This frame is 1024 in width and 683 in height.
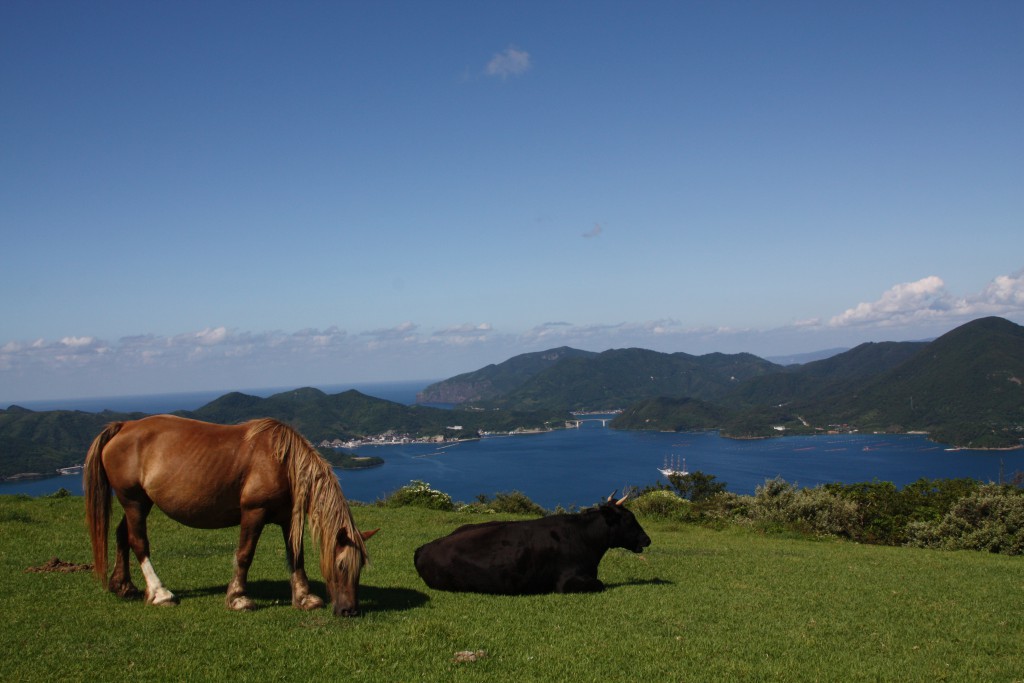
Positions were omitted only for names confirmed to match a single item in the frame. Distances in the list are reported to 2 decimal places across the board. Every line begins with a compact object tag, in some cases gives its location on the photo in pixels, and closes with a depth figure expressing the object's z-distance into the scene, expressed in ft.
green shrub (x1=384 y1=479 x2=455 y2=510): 72.43
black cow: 30.17
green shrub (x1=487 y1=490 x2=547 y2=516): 79.46
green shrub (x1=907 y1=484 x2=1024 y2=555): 57.46
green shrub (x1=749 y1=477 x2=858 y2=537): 67.31
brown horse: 23.88
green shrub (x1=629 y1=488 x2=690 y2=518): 76.03
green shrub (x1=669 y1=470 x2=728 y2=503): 118.62
